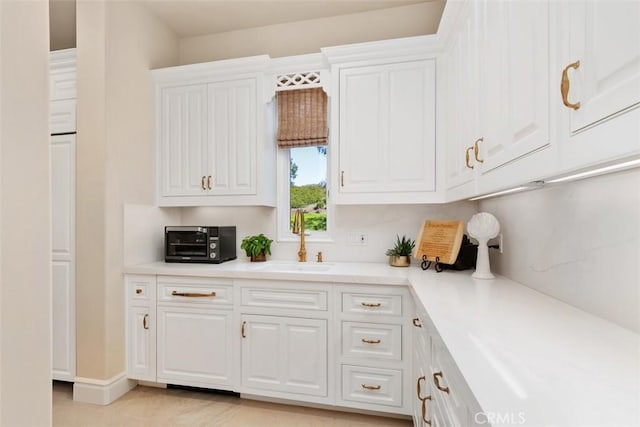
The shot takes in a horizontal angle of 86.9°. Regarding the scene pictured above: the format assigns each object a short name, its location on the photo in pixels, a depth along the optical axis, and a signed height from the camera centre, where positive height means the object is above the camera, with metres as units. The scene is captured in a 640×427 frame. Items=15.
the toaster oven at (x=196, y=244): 2.54 -0.25
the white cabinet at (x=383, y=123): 2.29 +0.61
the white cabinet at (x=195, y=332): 2.26 -0.83
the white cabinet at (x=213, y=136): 2.61 +0.60
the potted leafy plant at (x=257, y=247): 2.70 -0.29
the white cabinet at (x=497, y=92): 0.95 +0.44
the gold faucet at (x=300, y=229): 2.75 -0.15
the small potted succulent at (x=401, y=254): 2.41 -0.31
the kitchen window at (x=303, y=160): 2.75 +0.44
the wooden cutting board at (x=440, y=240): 2.02 -0.18
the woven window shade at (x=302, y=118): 2.74 +0.77
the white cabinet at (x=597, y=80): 0.60 +0.27
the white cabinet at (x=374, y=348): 1.98 -0.82
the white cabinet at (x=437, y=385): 0.76 -0.54
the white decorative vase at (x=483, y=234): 1.81 -0.12
